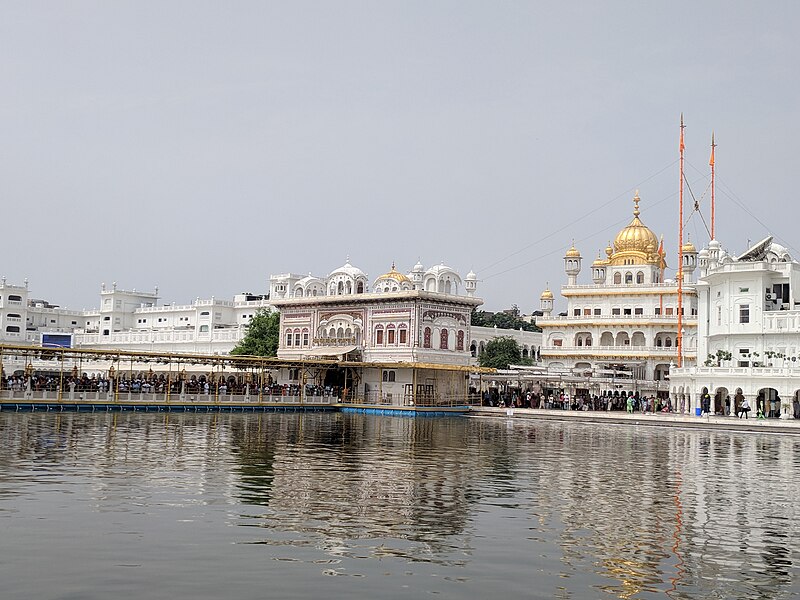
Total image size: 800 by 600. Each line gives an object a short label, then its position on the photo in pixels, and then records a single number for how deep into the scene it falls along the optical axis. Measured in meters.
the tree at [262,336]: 74.69
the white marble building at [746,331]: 52.06
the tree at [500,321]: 107.97
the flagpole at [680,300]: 64.31
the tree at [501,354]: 79.75
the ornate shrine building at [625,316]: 73.31
